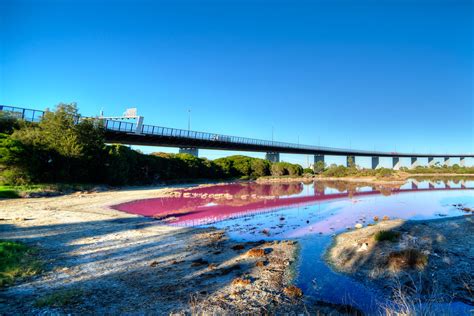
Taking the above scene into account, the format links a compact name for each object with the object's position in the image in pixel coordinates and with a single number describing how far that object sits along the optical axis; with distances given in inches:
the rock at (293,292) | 269.0
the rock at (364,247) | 404.9
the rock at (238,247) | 436.1
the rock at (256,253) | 395.9
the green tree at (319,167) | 4444.9
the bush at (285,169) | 3371.6
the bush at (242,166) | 2901.6
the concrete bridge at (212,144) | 1953.6
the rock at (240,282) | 290.0
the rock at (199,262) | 354.3
